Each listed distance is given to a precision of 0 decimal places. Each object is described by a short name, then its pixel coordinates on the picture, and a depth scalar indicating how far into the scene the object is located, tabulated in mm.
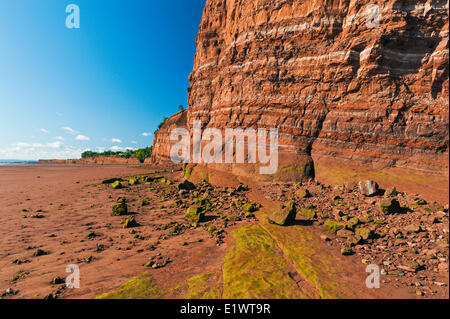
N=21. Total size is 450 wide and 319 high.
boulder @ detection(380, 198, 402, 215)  6633
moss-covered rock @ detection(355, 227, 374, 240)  5543
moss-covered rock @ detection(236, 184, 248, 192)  12125
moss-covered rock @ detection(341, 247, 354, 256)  5140
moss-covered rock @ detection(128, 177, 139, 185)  19247
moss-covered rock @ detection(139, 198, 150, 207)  11973
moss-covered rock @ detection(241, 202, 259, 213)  9138
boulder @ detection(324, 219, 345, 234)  6312
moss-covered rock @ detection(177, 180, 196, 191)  14469
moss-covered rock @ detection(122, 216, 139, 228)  8727
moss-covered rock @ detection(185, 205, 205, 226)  8602
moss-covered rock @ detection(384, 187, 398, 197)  7996
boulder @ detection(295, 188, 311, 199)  9523
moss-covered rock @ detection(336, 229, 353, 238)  5830
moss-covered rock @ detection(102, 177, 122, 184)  20434
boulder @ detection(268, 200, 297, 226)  7238
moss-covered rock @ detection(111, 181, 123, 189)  17692
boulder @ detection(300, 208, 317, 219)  7641
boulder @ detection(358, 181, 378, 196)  8328
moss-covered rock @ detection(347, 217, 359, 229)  6258
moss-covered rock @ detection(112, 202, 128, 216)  10359
